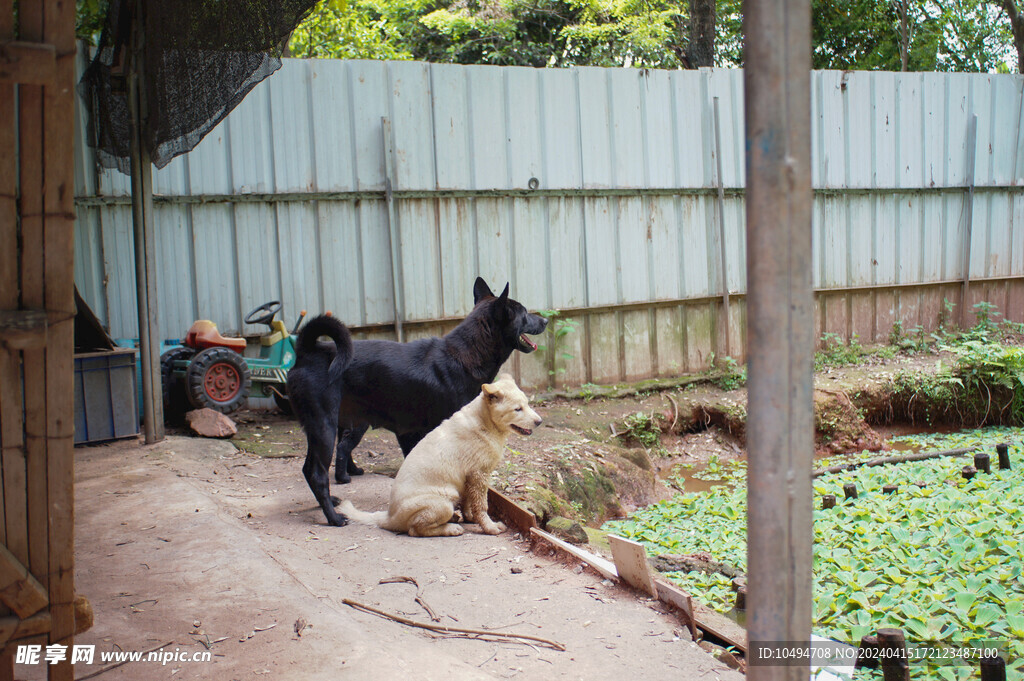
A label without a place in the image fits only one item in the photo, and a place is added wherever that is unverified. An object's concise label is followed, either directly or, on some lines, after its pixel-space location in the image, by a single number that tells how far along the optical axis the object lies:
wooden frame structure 1.79
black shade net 4.64
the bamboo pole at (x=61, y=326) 1.81
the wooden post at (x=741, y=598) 3.94
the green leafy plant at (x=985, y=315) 10.62
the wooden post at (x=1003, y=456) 6.32
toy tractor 6.59
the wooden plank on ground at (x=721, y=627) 3.34
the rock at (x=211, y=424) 6.44
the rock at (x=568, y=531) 4.54
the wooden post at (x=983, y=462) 6.07
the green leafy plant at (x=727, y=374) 8.78
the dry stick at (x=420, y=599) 3.34
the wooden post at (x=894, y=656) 3.02
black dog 4.71
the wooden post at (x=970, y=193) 10.44
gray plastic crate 6.04
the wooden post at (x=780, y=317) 1.50
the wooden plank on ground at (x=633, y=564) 3.55
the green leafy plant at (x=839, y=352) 9.48
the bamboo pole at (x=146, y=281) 6.08
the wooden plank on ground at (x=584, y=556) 3.82
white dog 4.39
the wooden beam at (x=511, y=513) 4.45
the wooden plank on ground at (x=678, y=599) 3.35
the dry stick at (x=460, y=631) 3.09
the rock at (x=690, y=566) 4.58
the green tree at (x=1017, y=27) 12.66
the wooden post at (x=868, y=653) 3.22
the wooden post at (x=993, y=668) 2.82
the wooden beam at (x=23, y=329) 1.78
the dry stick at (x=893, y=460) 6.69
